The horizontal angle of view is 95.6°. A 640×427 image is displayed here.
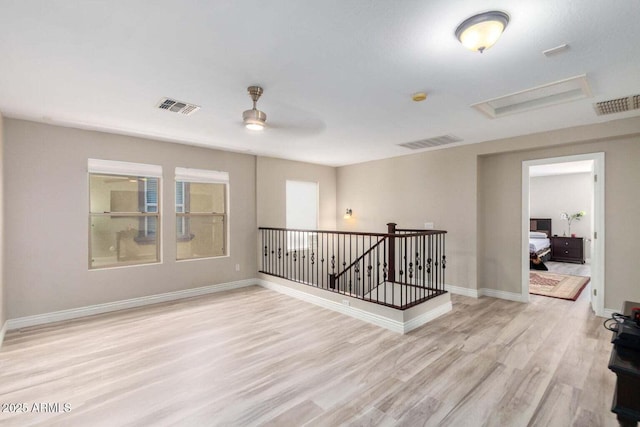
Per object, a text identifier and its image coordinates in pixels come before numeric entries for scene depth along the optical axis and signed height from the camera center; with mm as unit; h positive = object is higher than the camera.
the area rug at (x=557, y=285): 4914 -1376
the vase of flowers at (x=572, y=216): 8375 -97
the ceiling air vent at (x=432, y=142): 4434 +1146
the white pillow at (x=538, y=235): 8188 -638
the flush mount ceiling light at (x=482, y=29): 1659 +1087
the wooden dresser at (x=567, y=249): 7953 -1020
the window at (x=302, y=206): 6457 +167
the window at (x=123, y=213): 4102 +10
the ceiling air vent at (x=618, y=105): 2986 +1159
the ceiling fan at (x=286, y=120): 2752 +1155
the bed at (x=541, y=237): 7242 -700
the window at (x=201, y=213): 4875 +9
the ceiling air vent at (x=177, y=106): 2990 +1156
